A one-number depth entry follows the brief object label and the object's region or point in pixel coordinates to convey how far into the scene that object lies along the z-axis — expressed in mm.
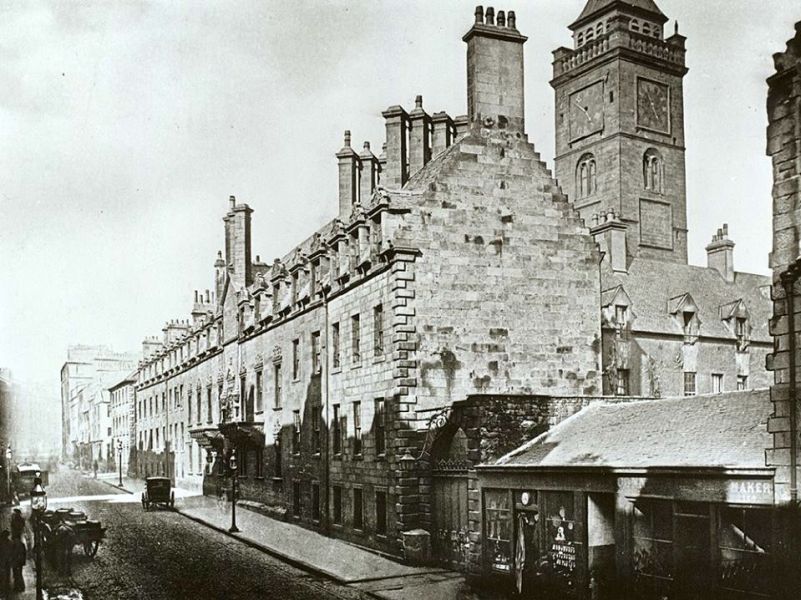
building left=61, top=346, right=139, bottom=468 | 111212
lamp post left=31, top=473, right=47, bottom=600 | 19530
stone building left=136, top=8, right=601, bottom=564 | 26250
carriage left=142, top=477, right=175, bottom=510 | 44125
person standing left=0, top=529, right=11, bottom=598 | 19828
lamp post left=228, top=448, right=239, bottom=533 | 33500
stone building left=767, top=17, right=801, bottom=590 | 14070
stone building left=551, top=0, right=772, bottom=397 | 52469
